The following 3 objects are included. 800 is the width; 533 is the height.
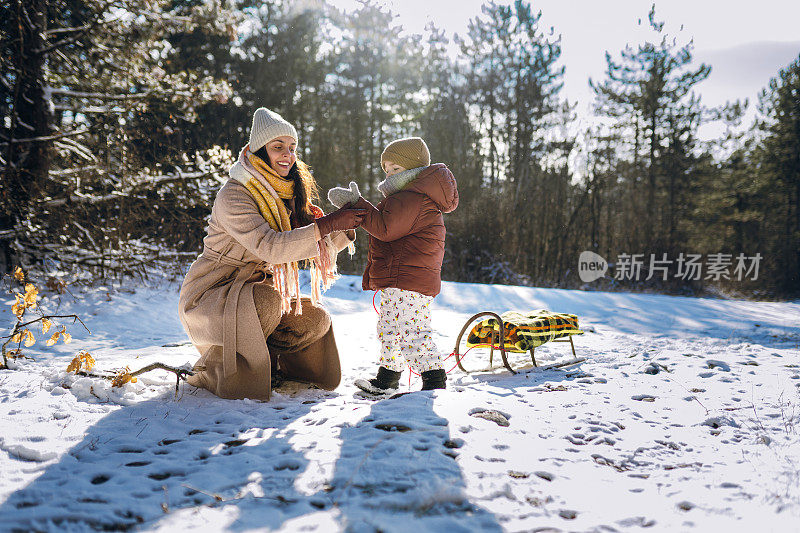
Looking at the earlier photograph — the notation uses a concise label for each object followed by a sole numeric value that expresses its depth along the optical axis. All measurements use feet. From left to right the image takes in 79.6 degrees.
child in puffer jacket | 10.37
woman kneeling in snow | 9.19
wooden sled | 12.34
